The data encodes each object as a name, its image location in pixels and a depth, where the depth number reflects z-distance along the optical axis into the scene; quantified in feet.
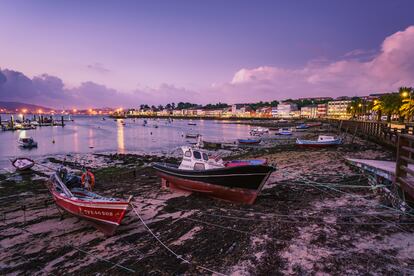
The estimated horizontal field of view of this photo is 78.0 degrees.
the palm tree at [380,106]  221.37
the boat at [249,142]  163.53
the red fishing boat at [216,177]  41.29
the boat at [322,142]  119.65
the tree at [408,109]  139.37
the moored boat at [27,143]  152.35
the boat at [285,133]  239.26
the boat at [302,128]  317.34
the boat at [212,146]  148.27
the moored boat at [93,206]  31.94
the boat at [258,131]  260.09
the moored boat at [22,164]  81.61
